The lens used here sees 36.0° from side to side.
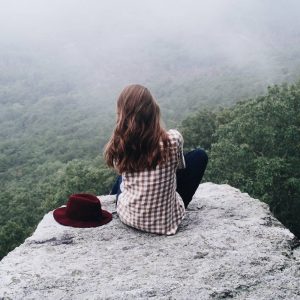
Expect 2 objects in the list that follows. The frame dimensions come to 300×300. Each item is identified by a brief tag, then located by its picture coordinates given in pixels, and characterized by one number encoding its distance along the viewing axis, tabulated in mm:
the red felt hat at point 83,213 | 5020
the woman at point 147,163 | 4422
